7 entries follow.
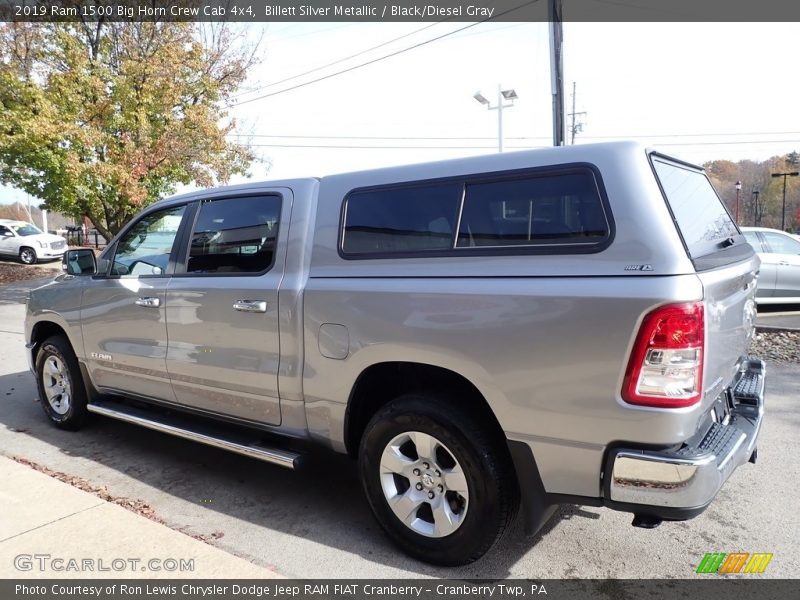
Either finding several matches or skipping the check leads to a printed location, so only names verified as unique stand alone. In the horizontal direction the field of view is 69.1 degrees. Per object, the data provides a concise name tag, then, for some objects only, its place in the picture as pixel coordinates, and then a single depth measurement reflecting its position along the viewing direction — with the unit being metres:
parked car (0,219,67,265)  23.53
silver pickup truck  2.34
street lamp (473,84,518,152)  15.61
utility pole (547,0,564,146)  10.26
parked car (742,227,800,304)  10.19
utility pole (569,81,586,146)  40.79
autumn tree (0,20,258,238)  12.83
